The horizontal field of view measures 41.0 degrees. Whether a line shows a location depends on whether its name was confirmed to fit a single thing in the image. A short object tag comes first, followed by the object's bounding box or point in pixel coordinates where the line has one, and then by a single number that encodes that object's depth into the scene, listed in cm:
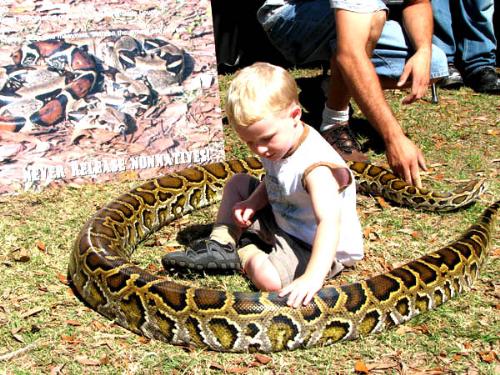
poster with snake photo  588
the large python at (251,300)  379
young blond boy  363
